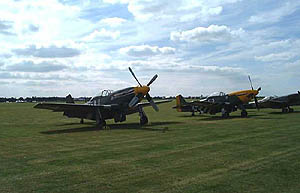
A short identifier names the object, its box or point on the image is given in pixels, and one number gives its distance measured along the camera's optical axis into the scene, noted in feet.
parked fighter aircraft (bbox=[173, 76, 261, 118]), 83.76
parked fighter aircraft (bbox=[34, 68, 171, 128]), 61.16
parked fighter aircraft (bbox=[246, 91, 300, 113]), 99.71
